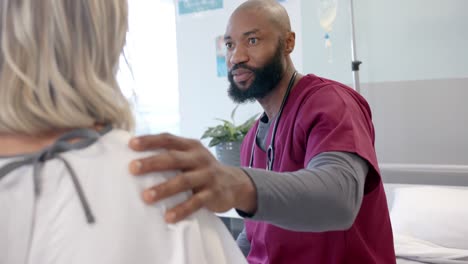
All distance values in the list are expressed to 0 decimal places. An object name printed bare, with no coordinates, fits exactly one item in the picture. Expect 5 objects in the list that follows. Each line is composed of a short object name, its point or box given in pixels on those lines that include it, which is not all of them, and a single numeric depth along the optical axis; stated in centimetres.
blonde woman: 53
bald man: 67
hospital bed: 178
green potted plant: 258
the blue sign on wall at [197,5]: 306
